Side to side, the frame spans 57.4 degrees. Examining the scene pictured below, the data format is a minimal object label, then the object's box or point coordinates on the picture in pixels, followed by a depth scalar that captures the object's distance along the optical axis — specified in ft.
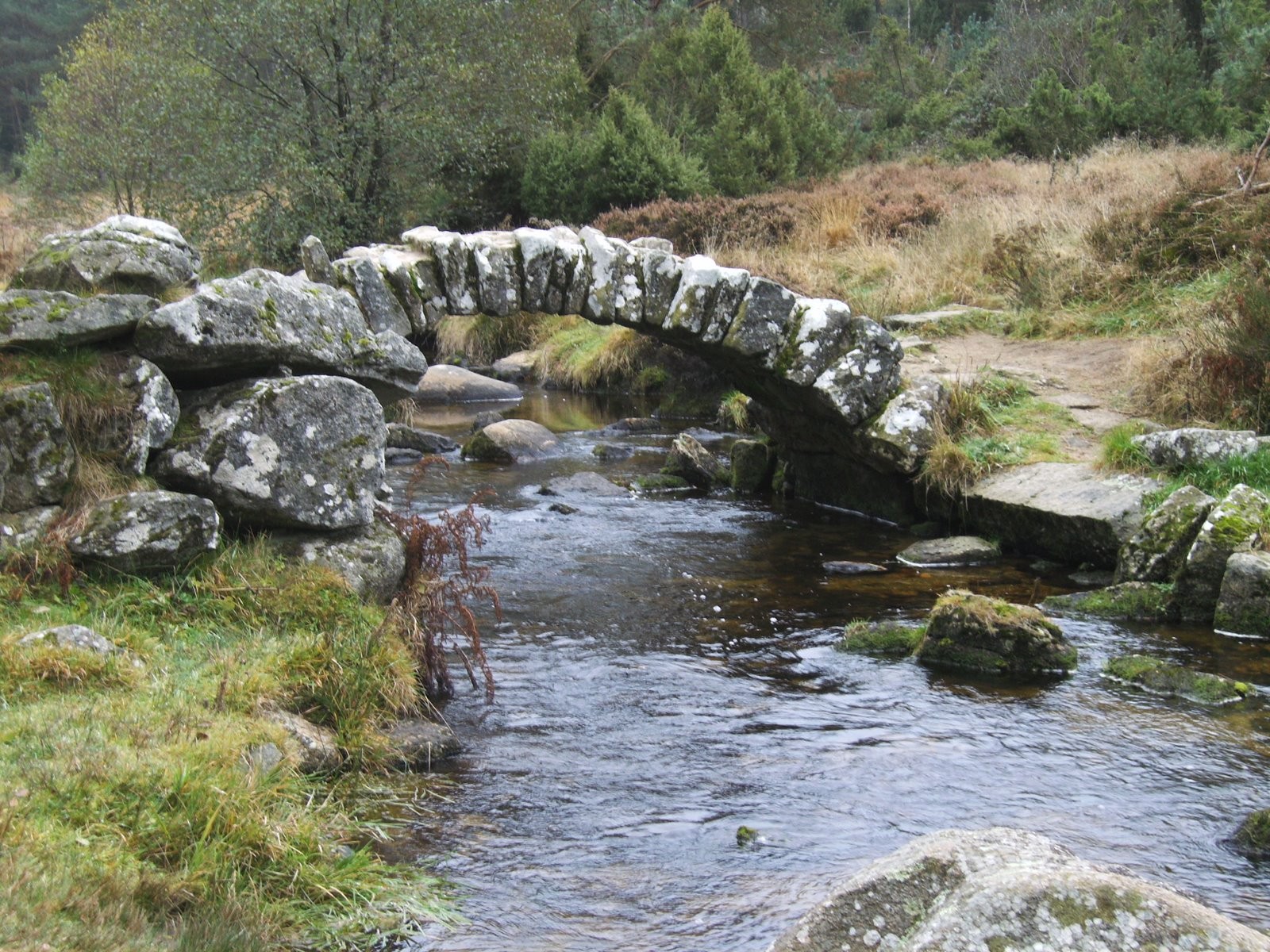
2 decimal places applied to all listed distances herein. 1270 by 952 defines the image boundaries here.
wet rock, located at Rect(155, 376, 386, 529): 20.71
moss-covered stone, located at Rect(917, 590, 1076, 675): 22.74
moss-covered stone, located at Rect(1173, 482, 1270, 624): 25.70
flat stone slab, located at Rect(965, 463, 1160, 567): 29.53
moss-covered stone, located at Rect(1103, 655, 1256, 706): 20.88
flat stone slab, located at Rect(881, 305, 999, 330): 47.39
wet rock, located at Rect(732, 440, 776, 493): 42.22
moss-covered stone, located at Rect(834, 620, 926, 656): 24.25
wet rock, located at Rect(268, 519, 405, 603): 21.72
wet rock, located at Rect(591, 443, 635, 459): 47.80
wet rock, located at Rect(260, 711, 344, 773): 16.02
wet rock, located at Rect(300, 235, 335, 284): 27.48
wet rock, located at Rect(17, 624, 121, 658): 16.20
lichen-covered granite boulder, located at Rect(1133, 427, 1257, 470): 29.71
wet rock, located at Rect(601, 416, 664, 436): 53.91
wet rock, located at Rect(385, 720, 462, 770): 17.60
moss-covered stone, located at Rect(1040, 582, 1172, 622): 26.07
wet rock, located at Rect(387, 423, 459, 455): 50.16
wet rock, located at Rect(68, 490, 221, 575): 18.85
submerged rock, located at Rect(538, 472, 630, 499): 40.70
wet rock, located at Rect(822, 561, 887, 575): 30.76
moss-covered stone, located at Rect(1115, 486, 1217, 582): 26.96
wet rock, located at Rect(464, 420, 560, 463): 47.39
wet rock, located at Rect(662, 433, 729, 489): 42.45
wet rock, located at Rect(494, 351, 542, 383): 71.31
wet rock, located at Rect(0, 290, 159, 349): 19.51
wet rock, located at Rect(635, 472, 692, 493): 41.68
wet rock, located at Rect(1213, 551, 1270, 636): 24.38
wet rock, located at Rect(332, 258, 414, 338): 28.66
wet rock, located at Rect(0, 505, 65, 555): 18.30
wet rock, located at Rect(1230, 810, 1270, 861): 15.25
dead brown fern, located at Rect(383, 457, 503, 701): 20.26
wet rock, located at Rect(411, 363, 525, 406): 65.98
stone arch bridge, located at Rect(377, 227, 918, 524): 31.14
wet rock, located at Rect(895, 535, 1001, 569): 31.58
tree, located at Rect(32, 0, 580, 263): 65.36
